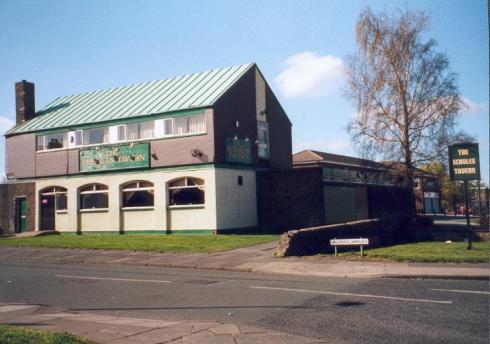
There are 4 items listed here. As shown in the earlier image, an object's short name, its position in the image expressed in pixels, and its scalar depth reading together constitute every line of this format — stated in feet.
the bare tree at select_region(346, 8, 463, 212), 97.86
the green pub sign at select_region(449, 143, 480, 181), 58.18
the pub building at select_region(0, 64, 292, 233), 85.40
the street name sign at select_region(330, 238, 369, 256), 52.70
